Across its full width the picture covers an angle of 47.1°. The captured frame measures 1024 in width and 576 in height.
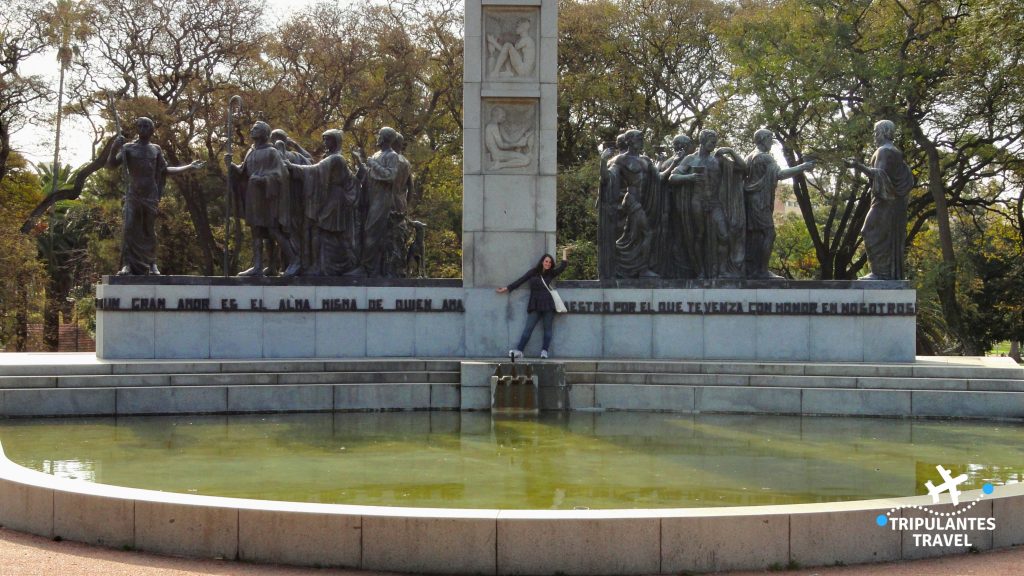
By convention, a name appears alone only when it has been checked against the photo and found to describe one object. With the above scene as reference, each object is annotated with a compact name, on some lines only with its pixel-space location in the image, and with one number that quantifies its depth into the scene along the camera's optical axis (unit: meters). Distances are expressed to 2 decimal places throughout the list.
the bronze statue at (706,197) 17.91
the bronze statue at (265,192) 17.61
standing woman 16.97
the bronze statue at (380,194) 17.83
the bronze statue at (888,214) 17.73
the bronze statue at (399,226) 18.03
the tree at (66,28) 30.98
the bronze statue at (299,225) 17.92
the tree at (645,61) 34.03
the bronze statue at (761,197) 18.03
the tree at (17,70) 31.31
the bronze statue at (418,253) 19.47
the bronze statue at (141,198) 17.25
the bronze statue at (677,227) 18.14
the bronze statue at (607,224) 18.20
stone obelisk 17.91
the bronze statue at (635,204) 18.05
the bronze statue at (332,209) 17.83
